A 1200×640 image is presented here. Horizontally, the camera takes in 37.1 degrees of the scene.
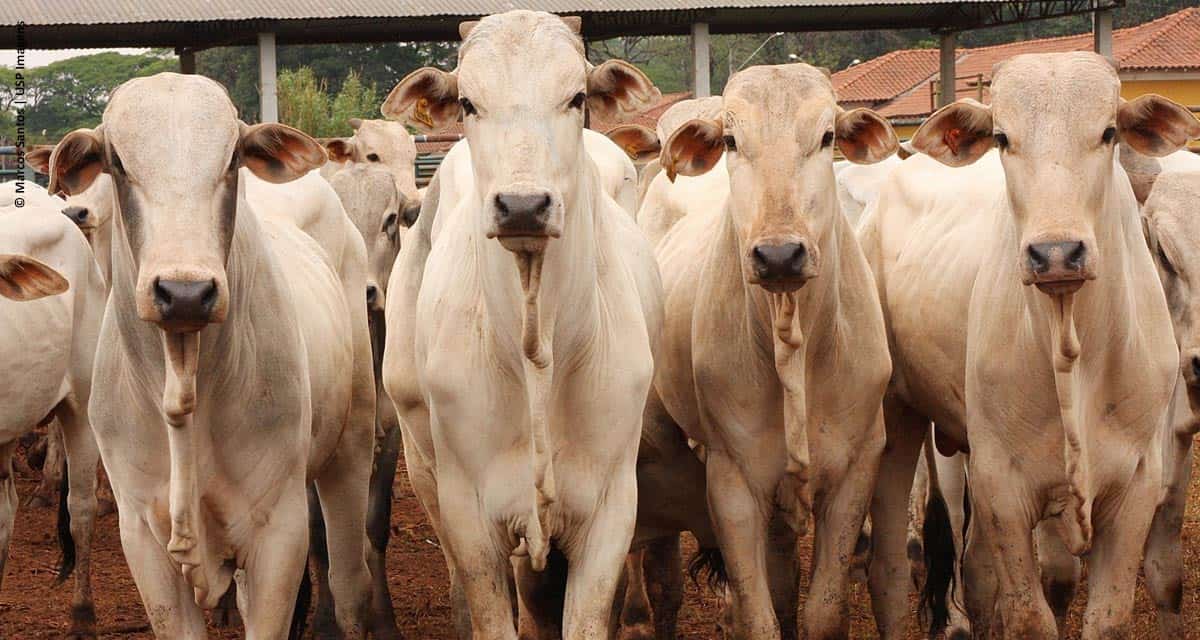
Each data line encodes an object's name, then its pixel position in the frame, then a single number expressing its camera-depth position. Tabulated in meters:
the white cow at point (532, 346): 5.40
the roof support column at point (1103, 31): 25.00
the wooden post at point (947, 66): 26.00
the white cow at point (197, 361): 5.20
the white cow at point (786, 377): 6.22
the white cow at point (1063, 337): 5.68
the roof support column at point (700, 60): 22.11
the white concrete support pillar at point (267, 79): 21.81
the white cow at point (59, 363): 8.14
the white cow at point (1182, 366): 7.21
